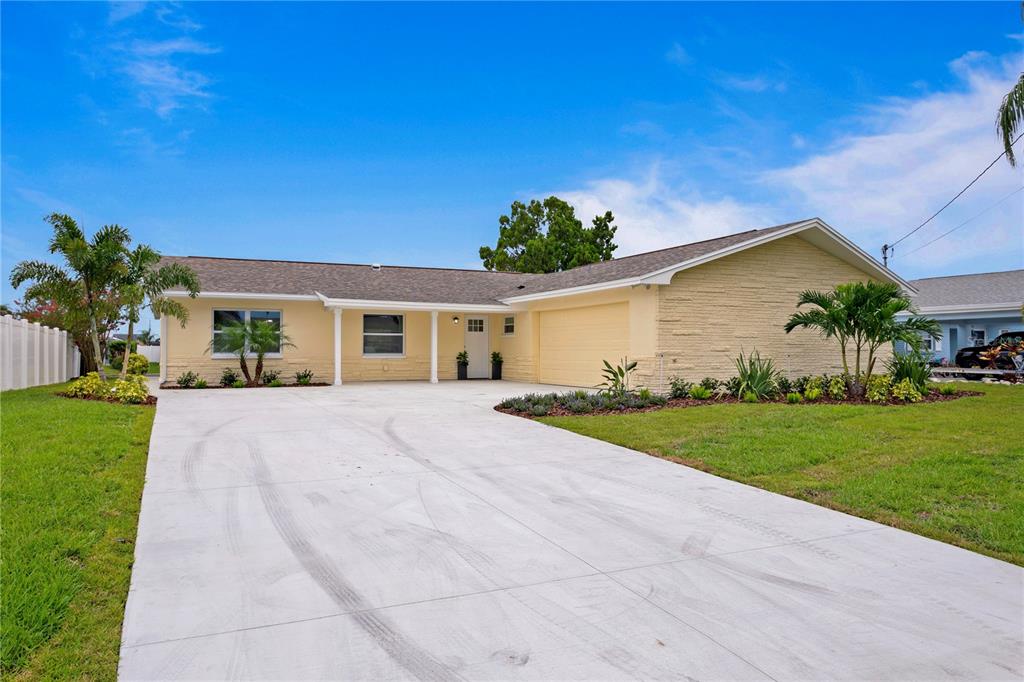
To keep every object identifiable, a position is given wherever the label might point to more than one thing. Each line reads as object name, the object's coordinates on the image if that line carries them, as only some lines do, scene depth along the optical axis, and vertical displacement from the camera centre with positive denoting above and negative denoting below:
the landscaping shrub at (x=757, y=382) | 14.09 -0.57
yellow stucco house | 15.84 +1.34
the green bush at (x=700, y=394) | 14.02 -0.83
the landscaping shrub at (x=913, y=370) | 14.06 -0.33
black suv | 21.23 +0.08
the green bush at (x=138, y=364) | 23.15 -0.16
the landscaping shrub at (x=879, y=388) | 13.18 -0.71
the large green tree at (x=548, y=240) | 41.12 +7.90
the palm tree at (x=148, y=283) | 14.71 +1.86
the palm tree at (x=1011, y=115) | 11.63 +4.46
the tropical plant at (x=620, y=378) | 13.40 -0.49
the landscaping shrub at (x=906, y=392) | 13.08 -0.76
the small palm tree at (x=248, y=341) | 17.91 +0.53
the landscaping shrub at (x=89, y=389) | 13.99 -0.64
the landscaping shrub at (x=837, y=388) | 13.71 -0.71
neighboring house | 24.95 +1.84
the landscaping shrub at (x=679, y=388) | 14.33 -0.73
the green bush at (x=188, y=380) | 18.08 -0.58
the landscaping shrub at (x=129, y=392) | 13.58 -0.69
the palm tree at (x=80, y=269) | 14.05 +2.07
